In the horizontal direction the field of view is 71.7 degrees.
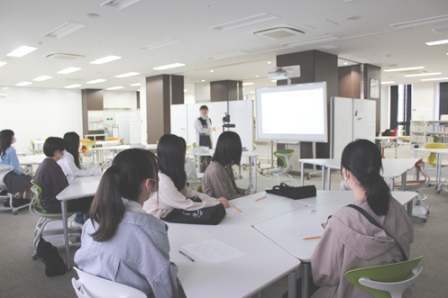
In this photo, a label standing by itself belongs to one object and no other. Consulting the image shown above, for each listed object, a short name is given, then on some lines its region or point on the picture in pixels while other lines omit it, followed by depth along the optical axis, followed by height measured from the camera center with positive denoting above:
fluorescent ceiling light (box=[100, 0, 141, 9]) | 4.23 +1.72
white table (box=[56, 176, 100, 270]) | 3.00 -0.64
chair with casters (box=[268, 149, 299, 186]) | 6.32 -0.72
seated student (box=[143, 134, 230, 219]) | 2.15 -0.40
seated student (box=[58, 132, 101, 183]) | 4.05 -0.44
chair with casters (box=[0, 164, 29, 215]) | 4.91 -1.16
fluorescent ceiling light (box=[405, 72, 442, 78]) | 11.97 +1.93
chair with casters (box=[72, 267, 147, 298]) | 1.19 -0.63
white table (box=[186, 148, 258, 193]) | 5.78 -0.56
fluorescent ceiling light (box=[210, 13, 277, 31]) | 4.93 +1.75
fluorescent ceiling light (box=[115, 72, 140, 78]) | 10.91 +1.91
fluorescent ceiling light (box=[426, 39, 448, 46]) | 6.78 +1.79
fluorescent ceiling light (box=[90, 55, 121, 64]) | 8.03 +1.82
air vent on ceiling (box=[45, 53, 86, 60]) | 7.46 +1.77
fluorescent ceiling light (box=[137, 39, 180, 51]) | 6.45 +1.79
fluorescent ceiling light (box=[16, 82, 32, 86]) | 13.15 +1.95
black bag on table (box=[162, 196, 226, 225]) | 2.07 -0.60
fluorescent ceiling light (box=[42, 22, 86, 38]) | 5.21 +1.73
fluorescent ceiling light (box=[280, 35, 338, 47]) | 6.31 +1.78
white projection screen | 7.01 +0.30
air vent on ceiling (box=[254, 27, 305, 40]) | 5.64 +1.74
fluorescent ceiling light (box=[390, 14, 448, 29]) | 5.07 +1.73
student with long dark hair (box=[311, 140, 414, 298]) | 1.37 -0.49
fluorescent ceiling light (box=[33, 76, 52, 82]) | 11.43 +1.90
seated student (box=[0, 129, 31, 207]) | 5.02 -0.60
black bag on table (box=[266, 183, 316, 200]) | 2.74 -0.60
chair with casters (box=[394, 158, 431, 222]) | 4.36 -0.89
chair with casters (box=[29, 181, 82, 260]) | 3.28 -1.22
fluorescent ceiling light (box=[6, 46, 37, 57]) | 6.77 +1.76
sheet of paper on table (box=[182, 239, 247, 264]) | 1.60 -0.67
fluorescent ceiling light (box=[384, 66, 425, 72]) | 10.42 +1.89
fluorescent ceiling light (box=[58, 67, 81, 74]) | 9.59 +1.86
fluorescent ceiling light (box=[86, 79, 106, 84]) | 12.56 +1.93
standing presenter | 7.89 -0.07
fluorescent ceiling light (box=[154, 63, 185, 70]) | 9.34 +1.89
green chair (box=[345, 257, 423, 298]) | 1.35 -0.69
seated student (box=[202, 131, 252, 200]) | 2.93 -0.36
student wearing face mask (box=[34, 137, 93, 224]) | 3.31 -0.58
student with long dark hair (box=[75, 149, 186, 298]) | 1.20 -0.45
